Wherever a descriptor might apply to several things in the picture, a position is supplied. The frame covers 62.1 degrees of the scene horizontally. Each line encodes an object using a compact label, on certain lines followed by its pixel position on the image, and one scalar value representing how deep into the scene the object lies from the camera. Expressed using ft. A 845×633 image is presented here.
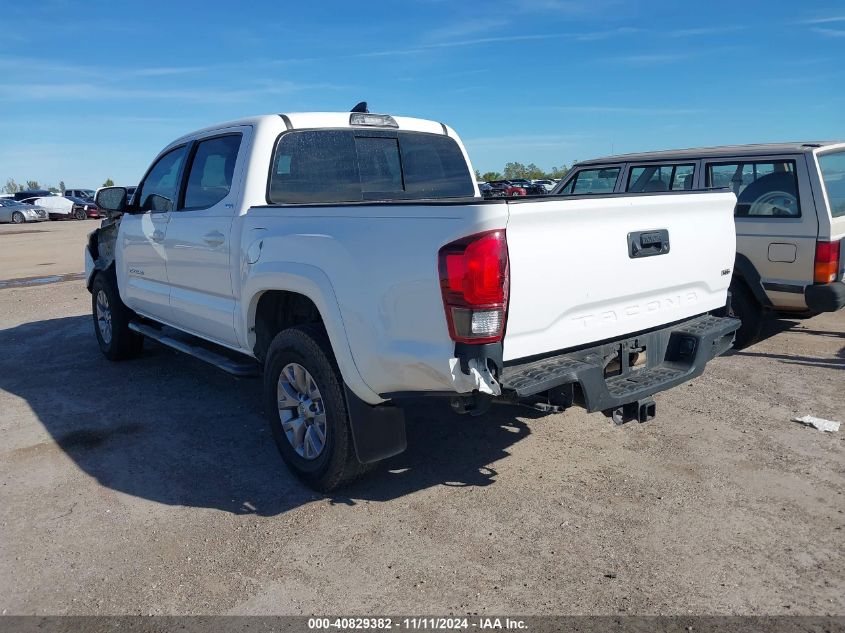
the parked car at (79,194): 140.36
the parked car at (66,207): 122.65
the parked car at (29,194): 127.95
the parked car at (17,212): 117.60
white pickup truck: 10.00
